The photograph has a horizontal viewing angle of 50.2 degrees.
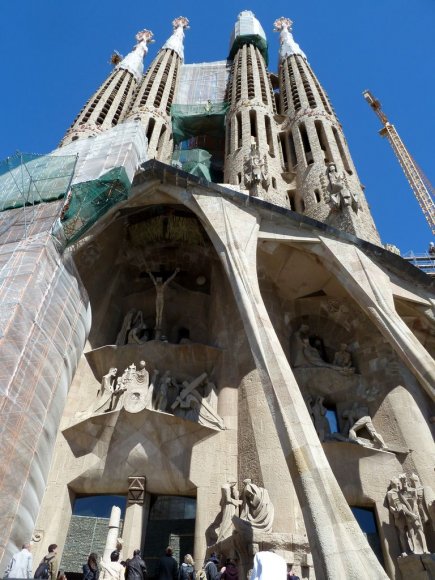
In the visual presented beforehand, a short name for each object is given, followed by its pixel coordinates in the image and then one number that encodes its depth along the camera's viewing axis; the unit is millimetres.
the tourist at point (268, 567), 2885
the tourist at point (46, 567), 5254
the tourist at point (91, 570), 5620
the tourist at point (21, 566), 4695
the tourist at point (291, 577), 5216
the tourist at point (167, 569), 5410
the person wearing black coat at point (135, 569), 5243
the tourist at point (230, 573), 5348
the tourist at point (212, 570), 5672
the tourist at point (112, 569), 5293
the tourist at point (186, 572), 5629
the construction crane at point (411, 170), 30453
